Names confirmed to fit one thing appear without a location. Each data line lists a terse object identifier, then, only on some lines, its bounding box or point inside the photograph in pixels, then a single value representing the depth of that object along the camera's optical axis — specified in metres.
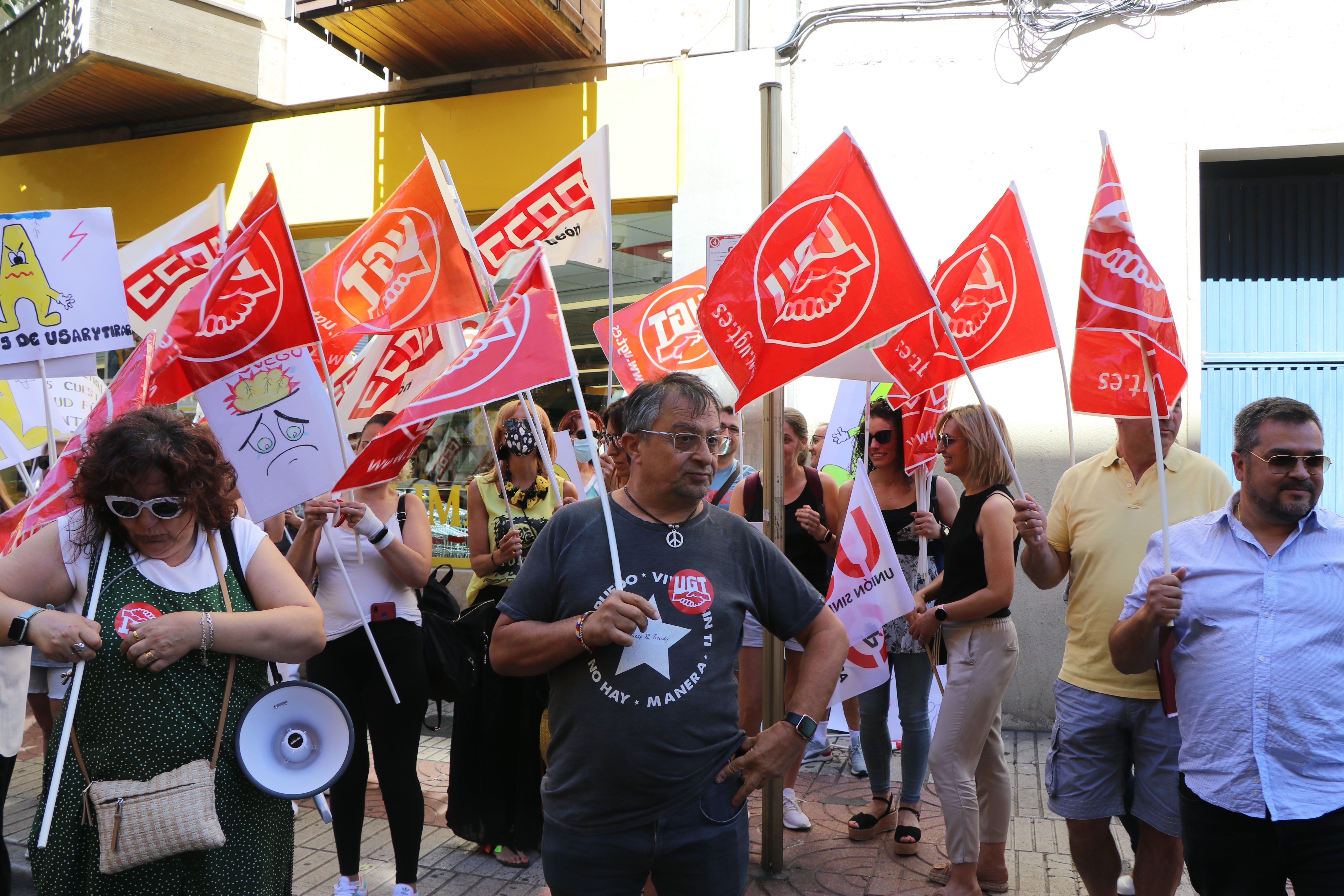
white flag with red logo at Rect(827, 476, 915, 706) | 4.39
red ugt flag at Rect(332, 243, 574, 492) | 3.13
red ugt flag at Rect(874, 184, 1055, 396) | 4.05
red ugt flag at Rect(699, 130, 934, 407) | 3.26
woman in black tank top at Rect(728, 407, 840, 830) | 5.20
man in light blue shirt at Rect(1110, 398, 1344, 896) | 2.64
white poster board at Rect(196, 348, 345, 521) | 3.87
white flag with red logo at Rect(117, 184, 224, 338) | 5.00
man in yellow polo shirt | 3.46
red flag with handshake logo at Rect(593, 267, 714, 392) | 5.84
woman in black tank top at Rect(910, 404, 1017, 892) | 4.11
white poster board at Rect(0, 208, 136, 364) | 4.19
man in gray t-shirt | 2.47
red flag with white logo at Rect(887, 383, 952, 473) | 4.69
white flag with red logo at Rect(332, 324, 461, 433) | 5.00
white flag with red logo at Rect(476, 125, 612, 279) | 5.25
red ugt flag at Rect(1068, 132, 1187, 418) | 3.36
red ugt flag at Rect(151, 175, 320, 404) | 3.90
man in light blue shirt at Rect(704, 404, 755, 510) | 5.87
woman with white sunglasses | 2.46
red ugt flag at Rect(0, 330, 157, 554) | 3.63
